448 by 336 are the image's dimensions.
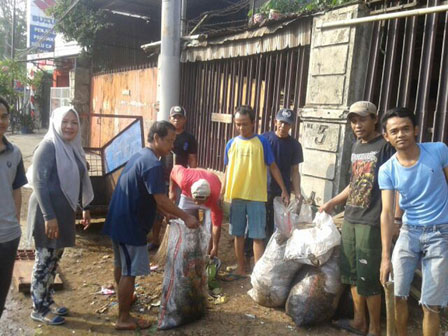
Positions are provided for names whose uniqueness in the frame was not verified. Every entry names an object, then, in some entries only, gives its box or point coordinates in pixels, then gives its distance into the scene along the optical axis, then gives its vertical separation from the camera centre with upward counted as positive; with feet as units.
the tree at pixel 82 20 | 38.19 +9.26
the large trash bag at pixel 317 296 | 10.61 -4.35
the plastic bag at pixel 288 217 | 11.88 -2.61
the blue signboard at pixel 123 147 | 17.54 -1.22
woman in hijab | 9.82 -2.17
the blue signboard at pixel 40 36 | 64.03 +12.49
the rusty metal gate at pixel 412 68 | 12.10 +2.35
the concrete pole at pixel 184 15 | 25.34 +6.95
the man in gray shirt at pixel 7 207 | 8.26 -2.01
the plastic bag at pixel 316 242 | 10.59 -2.95
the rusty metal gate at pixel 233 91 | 17.25 +1.83
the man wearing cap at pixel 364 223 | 9.74 -2.15
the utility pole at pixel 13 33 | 72.75 +14.55
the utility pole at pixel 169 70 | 21.21 +2.89
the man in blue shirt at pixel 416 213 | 8.31 -1.55
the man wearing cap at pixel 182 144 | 15.48 -0.78
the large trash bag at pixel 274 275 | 11.43 -4.17
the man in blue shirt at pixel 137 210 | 9.75 -2.24
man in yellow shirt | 13.24 -1.73
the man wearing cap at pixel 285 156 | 14.19 -0.88
